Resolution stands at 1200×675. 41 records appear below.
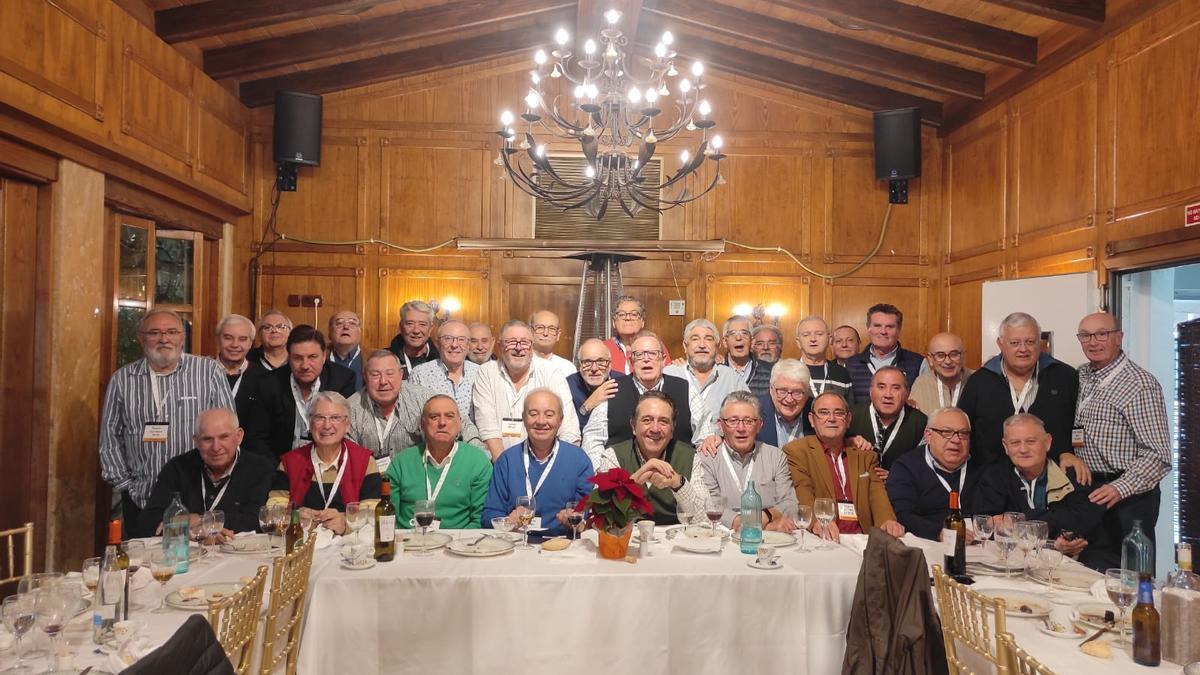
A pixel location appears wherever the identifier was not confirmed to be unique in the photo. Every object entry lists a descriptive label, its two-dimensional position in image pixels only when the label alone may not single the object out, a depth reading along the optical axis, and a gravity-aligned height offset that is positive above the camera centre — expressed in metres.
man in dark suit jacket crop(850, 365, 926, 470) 4.07 -0.37
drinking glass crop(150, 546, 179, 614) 2.48 -0.72
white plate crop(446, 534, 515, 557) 3.06 -0.80
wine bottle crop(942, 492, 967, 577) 2.85 -0.70
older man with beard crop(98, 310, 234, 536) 4.15 -0.37
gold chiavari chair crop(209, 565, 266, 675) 1.95 -0.73
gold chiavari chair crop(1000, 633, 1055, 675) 1.82 -0.74
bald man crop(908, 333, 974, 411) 4.66 -0.16
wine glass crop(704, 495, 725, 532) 3.21 -0.67
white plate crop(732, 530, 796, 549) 3.23 -0.80
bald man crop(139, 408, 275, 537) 3.50 -0.63
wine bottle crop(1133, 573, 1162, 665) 2.07 -0.74
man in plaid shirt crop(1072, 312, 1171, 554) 3.75 -0.39
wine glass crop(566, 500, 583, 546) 3.18 -0.70
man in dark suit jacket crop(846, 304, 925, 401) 5.20 -0.03
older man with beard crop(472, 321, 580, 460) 4.57 -0.24
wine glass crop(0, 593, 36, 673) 1.96 -0.70
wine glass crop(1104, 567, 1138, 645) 2.27 -0.70
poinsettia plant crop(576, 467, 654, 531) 2.98 -0.58
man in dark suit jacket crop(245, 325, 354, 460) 4.42 -0.29
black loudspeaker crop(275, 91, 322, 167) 7.14 +2.01
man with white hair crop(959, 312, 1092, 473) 4.11 -0.22
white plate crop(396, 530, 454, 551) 3.13 -0.80
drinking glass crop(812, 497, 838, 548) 3.21 -0.66
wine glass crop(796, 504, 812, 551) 3.19 -0.68
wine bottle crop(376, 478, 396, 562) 2.99 -0.72
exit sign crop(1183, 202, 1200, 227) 4.49 +0.80
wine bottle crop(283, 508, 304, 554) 3.05 -0.75
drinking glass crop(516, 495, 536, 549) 3.24 -0.70
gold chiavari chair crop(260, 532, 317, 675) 2.30 -0.84
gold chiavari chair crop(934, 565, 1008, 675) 2.01 -0.77
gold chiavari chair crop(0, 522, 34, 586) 2.70 -0.75
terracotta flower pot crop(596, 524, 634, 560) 3.03 -0.76
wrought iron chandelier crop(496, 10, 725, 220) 4.12 +1.27
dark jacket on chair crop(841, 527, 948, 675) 2.57 -0.90
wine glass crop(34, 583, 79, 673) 1.96 -0.69
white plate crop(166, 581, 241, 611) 2.46 -0.82
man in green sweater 3.76 -0.63
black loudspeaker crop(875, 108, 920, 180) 7.44 +1.98
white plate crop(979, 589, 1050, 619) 2.45 -0.82
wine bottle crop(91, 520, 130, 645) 2.17 -0.73
